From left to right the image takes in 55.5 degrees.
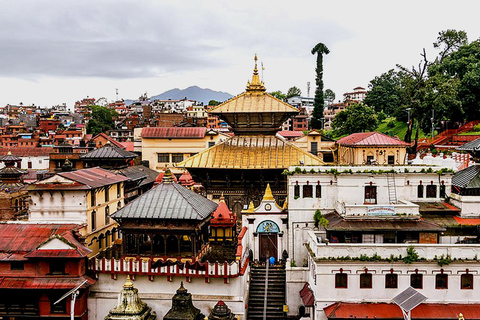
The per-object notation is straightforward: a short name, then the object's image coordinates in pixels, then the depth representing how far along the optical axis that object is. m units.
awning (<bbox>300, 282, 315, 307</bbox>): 24.65
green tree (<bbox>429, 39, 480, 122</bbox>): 56.09
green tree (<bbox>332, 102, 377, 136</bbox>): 79.12
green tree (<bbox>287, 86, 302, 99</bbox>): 167.45
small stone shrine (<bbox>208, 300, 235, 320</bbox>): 22.35
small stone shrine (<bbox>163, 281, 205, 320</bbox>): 22.78
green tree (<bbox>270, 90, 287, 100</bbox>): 141.80
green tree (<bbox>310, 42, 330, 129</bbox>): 98.19
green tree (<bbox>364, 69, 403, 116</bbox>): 104.03
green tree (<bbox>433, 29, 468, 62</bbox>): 73.04
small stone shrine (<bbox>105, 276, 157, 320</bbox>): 23.05
